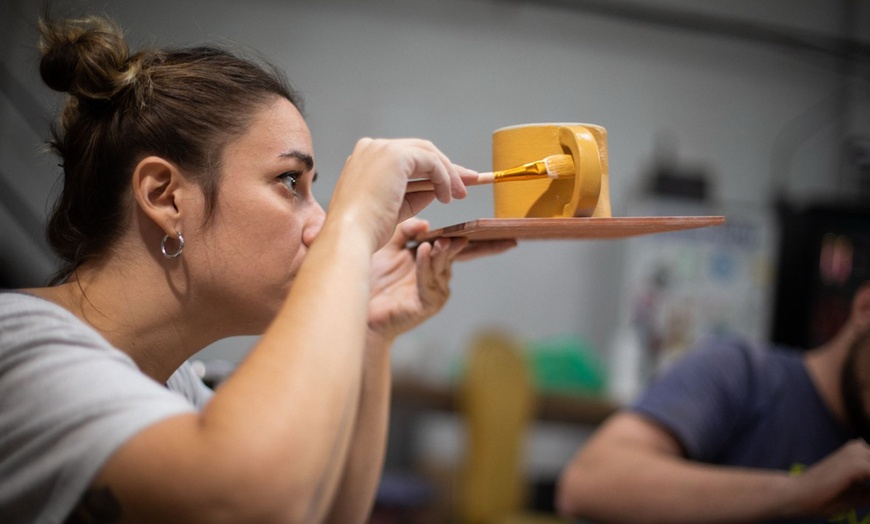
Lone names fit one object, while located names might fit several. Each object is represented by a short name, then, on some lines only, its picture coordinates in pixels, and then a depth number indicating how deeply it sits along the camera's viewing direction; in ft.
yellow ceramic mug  3.55
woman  2.61
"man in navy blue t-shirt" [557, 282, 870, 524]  5.39
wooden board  3.40
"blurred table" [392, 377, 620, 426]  13.44
